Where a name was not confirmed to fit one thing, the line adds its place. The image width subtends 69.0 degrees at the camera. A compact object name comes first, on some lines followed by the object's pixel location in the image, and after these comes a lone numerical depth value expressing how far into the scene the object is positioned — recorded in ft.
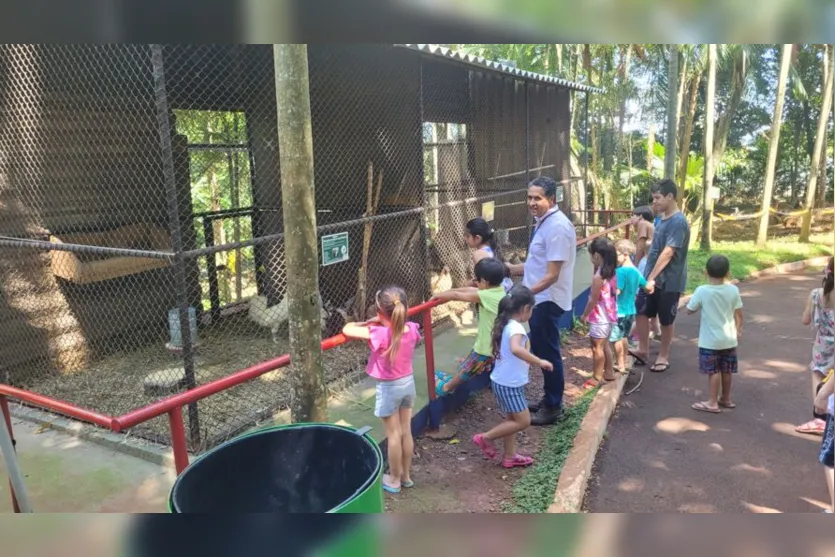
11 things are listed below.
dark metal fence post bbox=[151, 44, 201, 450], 12.12
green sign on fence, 15.10
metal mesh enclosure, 18.56
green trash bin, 5.92
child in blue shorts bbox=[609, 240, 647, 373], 18.17
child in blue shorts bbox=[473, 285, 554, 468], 12.64
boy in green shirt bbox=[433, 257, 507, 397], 13.76
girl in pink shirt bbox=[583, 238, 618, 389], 16.62
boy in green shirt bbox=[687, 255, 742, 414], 15.08
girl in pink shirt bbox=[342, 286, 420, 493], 11.49
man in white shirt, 14.07
